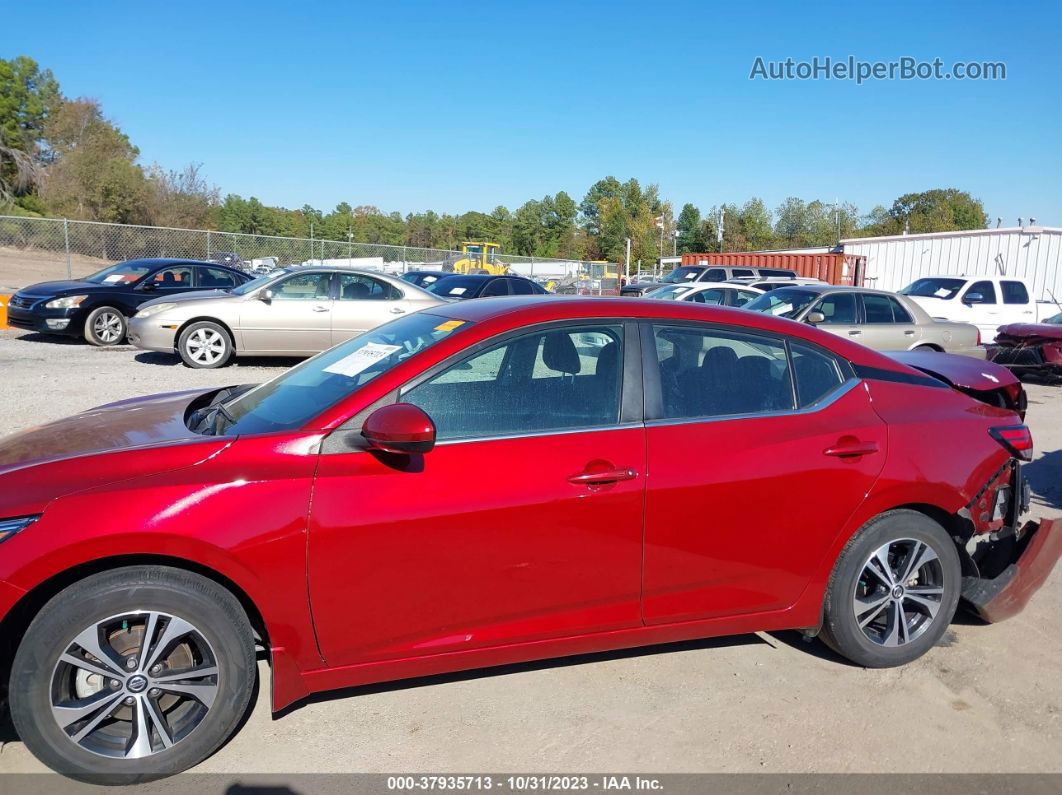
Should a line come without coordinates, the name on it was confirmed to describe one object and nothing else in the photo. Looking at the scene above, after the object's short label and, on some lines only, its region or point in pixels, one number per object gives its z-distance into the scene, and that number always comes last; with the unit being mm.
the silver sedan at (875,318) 12188
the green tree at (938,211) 83312
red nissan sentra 2799
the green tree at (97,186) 46531
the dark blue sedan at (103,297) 13781
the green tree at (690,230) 87719
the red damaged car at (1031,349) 13156
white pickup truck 17141
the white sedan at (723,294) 16312
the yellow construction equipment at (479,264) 36438
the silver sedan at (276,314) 11961
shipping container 32750
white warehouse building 28312
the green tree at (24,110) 56188
